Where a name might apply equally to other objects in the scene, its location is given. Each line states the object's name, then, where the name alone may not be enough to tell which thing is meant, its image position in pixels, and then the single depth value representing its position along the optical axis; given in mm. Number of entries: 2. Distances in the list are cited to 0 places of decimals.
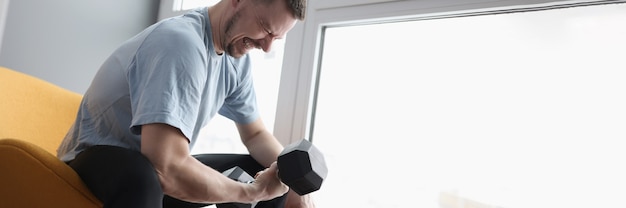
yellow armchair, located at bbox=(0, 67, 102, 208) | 896
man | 958
